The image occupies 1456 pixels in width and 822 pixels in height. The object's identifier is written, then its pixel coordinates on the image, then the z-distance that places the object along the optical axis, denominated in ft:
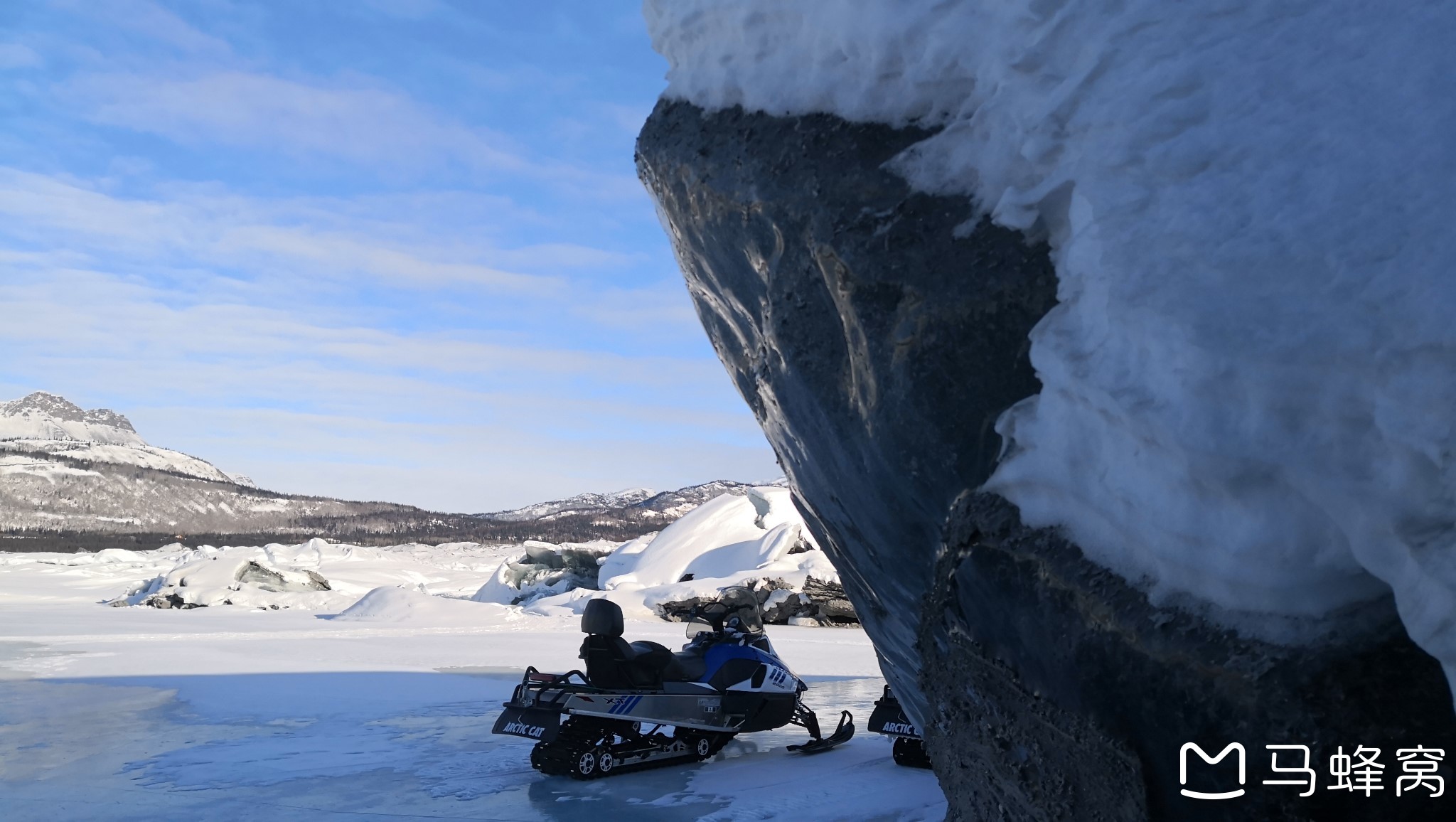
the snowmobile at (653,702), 17.95
